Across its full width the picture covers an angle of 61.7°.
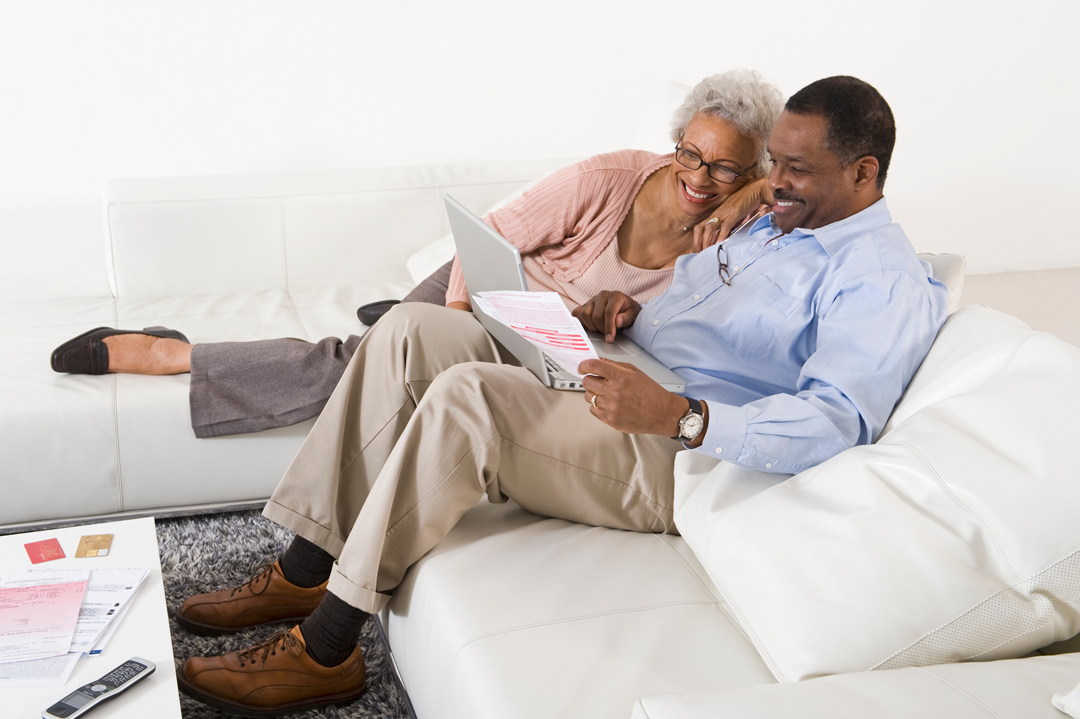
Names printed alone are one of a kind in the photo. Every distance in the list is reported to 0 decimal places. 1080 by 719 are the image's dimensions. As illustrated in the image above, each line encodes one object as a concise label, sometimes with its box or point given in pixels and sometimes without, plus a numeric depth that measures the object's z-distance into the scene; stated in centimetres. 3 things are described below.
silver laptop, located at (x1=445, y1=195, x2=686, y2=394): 132
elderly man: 122
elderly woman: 181
